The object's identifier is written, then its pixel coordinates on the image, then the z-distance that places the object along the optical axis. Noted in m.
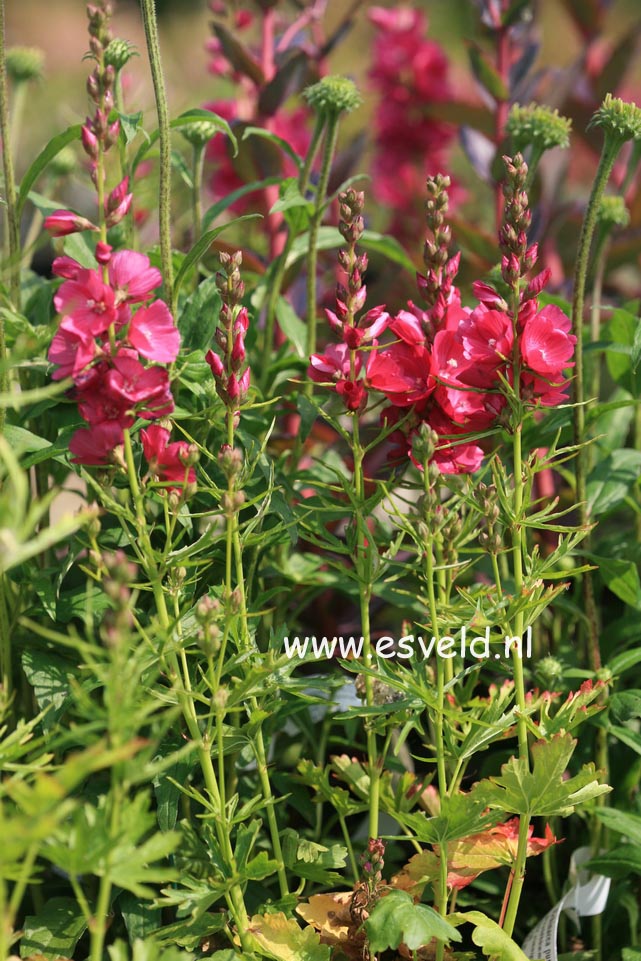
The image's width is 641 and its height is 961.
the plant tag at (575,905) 2.46
